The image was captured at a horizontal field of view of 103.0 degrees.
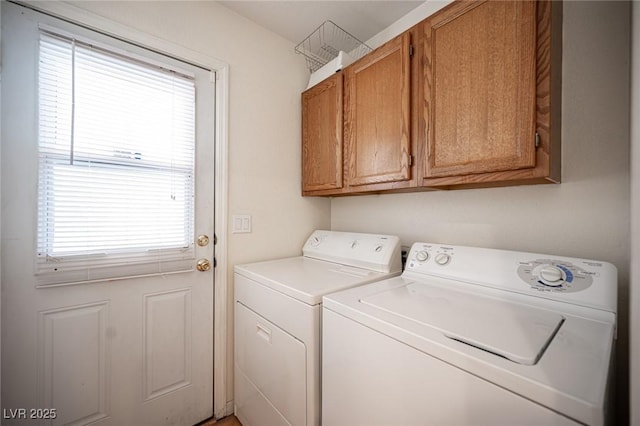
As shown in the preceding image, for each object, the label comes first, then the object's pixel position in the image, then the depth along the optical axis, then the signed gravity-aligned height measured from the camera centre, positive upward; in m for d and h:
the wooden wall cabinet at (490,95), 0.92 +0.48
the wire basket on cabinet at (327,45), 1.85 +1.31
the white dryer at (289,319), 1.07 -0.52
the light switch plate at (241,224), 1.68 -0.08
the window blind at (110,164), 1.14 +0.23
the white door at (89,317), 1.07 -0.54
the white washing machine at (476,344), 0.56 -0.35
